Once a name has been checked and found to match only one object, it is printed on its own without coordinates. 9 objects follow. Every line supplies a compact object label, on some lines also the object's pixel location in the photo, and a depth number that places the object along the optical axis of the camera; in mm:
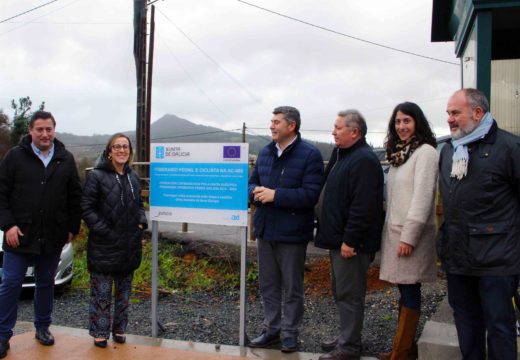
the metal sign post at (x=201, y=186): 4258
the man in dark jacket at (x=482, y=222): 2910
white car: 6539
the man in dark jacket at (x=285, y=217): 4031
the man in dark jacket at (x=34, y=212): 4031
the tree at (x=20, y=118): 24344
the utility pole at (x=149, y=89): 14852
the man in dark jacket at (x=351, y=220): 3582
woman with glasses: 4094
